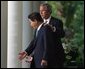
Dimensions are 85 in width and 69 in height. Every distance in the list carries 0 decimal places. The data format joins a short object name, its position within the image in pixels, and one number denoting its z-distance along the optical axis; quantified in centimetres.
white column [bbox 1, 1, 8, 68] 1319
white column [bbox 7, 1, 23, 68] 1145
